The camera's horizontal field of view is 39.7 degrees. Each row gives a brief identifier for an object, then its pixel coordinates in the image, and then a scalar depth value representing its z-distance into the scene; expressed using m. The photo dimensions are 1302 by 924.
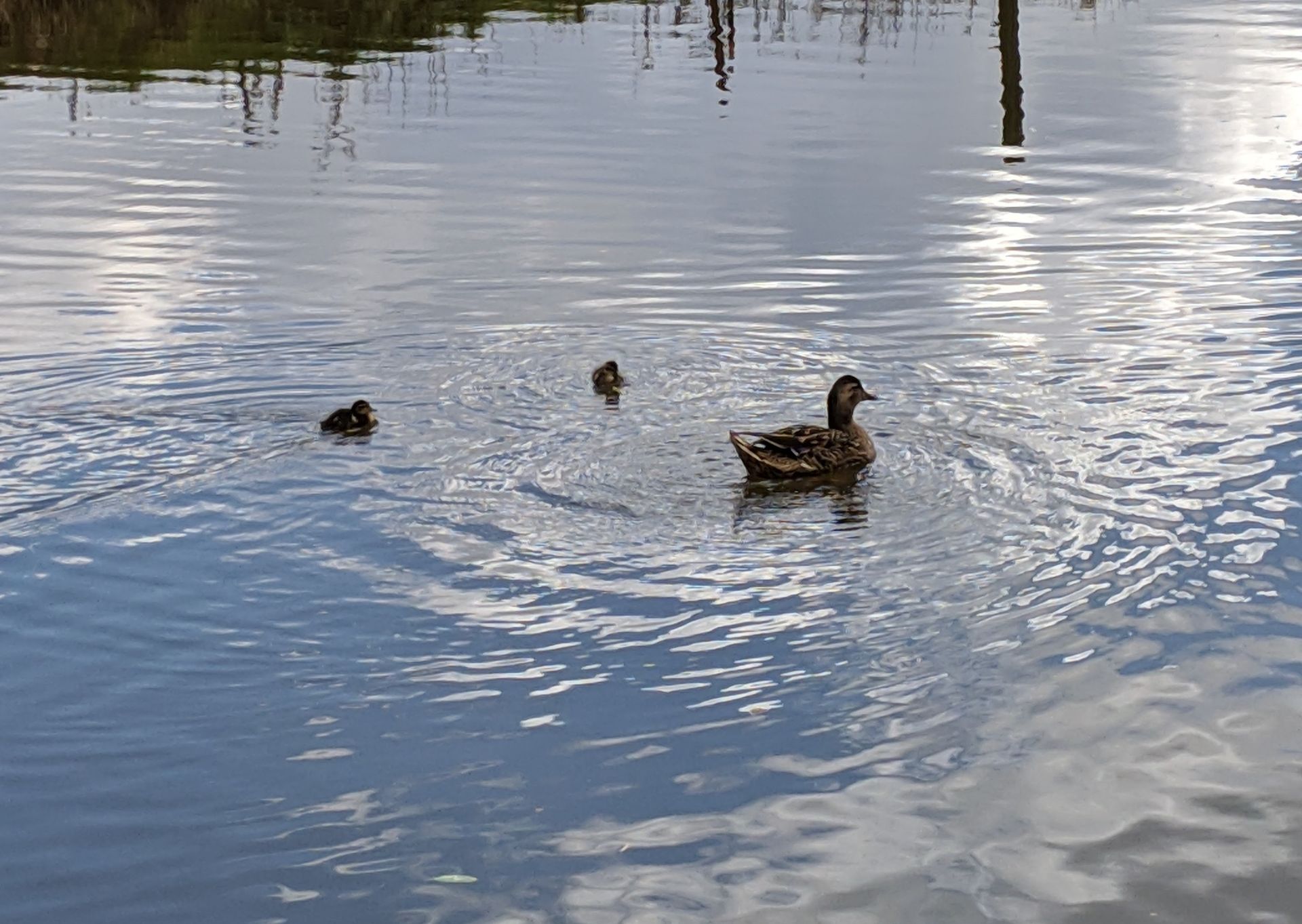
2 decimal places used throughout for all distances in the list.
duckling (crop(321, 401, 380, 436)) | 10.70
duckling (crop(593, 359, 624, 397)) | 11.52
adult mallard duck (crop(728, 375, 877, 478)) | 10.15
